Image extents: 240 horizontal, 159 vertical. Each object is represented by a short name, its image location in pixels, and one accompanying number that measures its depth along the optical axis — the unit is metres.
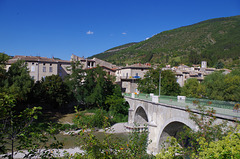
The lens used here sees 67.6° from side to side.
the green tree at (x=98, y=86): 32.47
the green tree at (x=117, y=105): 32.19
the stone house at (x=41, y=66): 38.27
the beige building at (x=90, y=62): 49.00
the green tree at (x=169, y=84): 32.02
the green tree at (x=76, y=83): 32.84
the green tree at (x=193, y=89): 32.55
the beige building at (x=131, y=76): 44.65
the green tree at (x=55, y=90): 30.50
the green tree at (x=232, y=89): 28.79
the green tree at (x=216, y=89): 30.25
